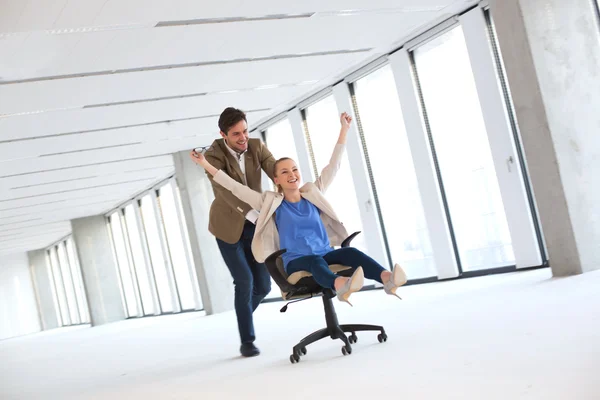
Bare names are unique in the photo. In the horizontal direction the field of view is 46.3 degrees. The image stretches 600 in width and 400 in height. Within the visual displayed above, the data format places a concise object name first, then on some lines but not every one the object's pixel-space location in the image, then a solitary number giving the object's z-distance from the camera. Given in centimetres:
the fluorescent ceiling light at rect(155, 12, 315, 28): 562
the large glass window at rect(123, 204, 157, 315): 1686
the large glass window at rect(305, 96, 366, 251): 987
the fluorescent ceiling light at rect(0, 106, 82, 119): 726
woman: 379
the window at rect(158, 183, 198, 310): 1455
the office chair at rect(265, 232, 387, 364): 375
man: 426
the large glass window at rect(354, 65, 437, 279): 859
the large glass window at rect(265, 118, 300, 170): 1117
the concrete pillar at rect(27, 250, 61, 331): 2553
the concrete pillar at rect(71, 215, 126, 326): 1834
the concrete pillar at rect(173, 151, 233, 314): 1173
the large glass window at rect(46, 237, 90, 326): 2306
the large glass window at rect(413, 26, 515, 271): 743
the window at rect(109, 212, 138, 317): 1831
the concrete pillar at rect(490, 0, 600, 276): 541
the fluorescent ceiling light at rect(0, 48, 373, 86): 631
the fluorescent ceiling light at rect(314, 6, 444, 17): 624
